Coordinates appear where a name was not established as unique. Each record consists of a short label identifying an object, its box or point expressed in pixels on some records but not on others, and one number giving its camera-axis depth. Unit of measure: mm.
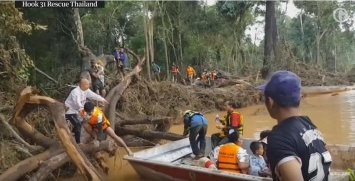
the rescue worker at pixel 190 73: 23620
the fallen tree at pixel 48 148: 5715
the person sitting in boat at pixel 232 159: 5703
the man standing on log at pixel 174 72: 25419
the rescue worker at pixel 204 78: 21569
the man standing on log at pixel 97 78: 10031
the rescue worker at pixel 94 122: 6693
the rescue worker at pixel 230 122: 7188
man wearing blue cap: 1820
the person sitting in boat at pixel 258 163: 5595
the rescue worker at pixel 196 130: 7613
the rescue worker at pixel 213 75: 21266
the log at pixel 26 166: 5672
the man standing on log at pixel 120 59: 13224
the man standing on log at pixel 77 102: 7277
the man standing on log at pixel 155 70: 20041
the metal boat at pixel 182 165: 5602
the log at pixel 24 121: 5742
